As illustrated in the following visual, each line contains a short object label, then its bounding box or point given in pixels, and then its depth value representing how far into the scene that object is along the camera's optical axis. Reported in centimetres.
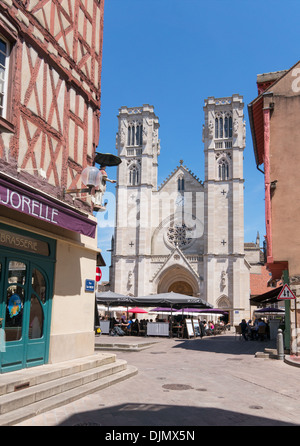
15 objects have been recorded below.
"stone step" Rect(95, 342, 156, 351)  1570
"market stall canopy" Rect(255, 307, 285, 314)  2505
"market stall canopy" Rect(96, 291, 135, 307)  2232
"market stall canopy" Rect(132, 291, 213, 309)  2128
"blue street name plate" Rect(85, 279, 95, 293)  948
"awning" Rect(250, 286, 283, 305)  1803
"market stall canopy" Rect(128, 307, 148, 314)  2663
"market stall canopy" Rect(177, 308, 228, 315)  2564
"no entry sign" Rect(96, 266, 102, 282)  1083
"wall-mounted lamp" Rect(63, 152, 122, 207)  845
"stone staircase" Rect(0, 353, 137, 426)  545
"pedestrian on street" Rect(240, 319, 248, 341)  2152
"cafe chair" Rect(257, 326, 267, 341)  2093
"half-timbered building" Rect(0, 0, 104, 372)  698
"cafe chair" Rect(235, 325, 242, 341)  2175
